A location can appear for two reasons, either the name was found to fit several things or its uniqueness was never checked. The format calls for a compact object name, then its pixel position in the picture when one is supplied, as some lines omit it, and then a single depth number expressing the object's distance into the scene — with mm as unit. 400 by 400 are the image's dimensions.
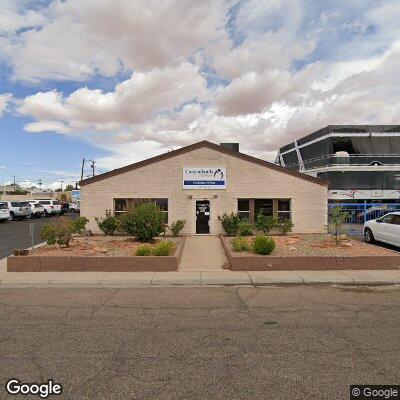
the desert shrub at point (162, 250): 11758
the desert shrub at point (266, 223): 18891
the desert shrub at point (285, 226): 19048
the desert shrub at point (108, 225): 19047
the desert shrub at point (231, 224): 19109
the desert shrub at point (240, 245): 13032
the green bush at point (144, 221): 15047
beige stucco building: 20422
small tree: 14209
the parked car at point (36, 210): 38081
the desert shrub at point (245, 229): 18375
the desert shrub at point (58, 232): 13055
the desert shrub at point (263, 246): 12050
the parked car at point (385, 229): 14820
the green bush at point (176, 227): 19312
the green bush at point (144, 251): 11750
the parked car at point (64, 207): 47809
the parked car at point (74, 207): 54969
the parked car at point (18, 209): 34031
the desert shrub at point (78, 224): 14457
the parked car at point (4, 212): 30180
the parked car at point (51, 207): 42094
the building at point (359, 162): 34531
